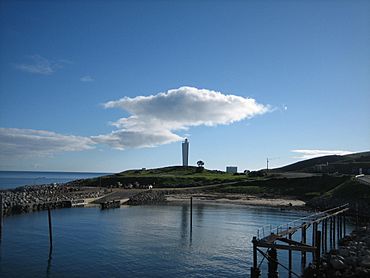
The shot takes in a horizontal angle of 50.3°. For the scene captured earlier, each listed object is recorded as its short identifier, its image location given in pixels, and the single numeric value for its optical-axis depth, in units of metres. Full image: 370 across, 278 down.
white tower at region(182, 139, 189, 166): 187.32
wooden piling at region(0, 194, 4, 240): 42.42
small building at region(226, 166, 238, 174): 169.30
